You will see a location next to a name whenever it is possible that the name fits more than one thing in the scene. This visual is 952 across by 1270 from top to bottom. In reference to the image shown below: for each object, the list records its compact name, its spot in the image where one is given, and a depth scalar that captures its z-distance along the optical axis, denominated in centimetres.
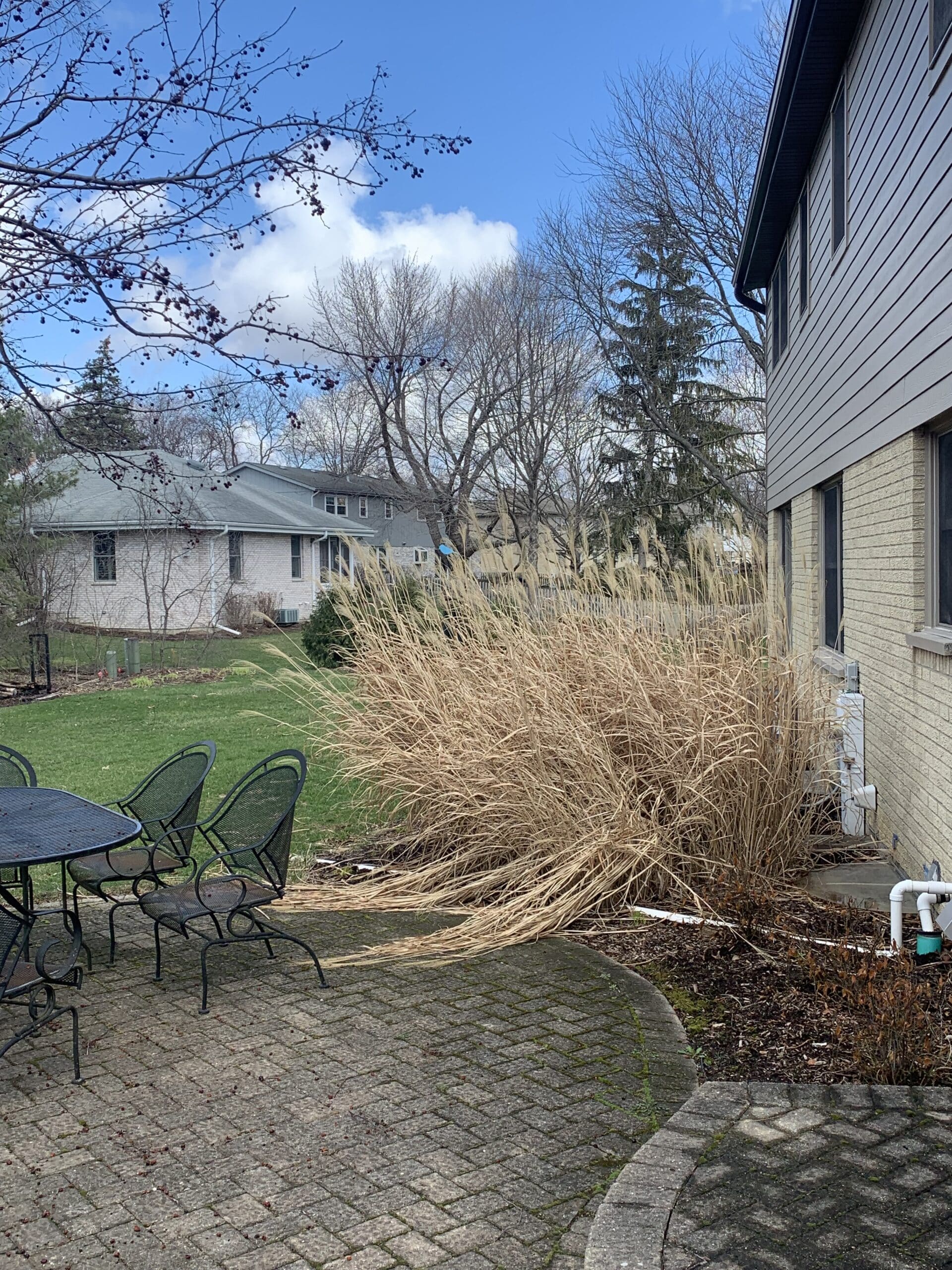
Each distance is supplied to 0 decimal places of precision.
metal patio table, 377
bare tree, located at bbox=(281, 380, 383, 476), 3152
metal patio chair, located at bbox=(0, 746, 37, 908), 560
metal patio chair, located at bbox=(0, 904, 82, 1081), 356
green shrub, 1443
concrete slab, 547
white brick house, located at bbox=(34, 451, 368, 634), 2417
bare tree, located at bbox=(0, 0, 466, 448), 462
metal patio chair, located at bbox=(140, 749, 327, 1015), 445
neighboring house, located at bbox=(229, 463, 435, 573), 3953
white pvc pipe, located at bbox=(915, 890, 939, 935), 441
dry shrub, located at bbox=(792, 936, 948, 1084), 339
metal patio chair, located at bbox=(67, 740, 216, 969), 491
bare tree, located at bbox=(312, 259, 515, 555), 2577
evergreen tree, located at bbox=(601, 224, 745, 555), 2330
